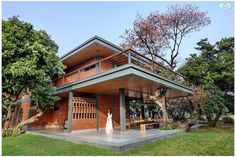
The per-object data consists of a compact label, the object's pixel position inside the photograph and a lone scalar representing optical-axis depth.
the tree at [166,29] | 13.66
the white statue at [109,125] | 9.09
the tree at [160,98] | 9.78
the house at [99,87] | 7.32
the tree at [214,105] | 10.91
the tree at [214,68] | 11.53
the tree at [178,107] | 15.17
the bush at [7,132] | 8.05
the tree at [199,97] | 10.66
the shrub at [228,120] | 17.55
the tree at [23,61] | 6.87
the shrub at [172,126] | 9.27
